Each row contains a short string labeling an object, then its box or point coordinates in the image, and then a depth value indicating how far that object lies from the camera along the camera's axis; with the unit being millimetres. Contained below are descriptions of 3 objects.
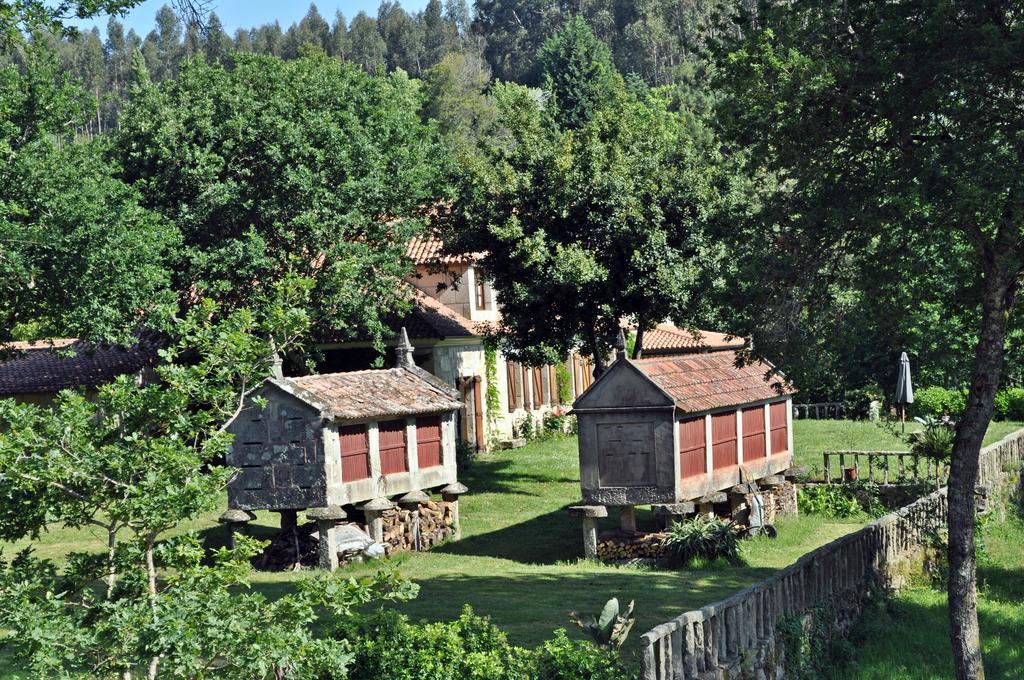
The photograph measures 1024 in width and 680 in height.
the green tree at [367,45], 146000
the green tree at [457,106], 101062
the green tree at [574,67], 86688
